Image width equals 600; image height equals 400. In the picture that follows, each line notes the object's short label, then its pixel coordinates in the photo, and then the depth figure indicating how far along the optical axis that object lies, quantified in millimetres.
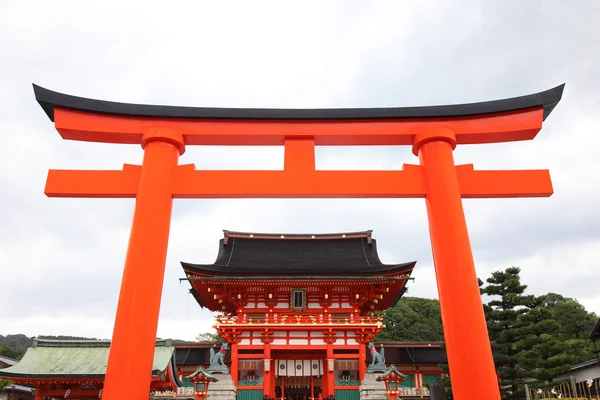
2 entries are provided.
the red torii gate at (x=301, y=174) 4836
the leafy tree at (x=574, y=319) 34094
